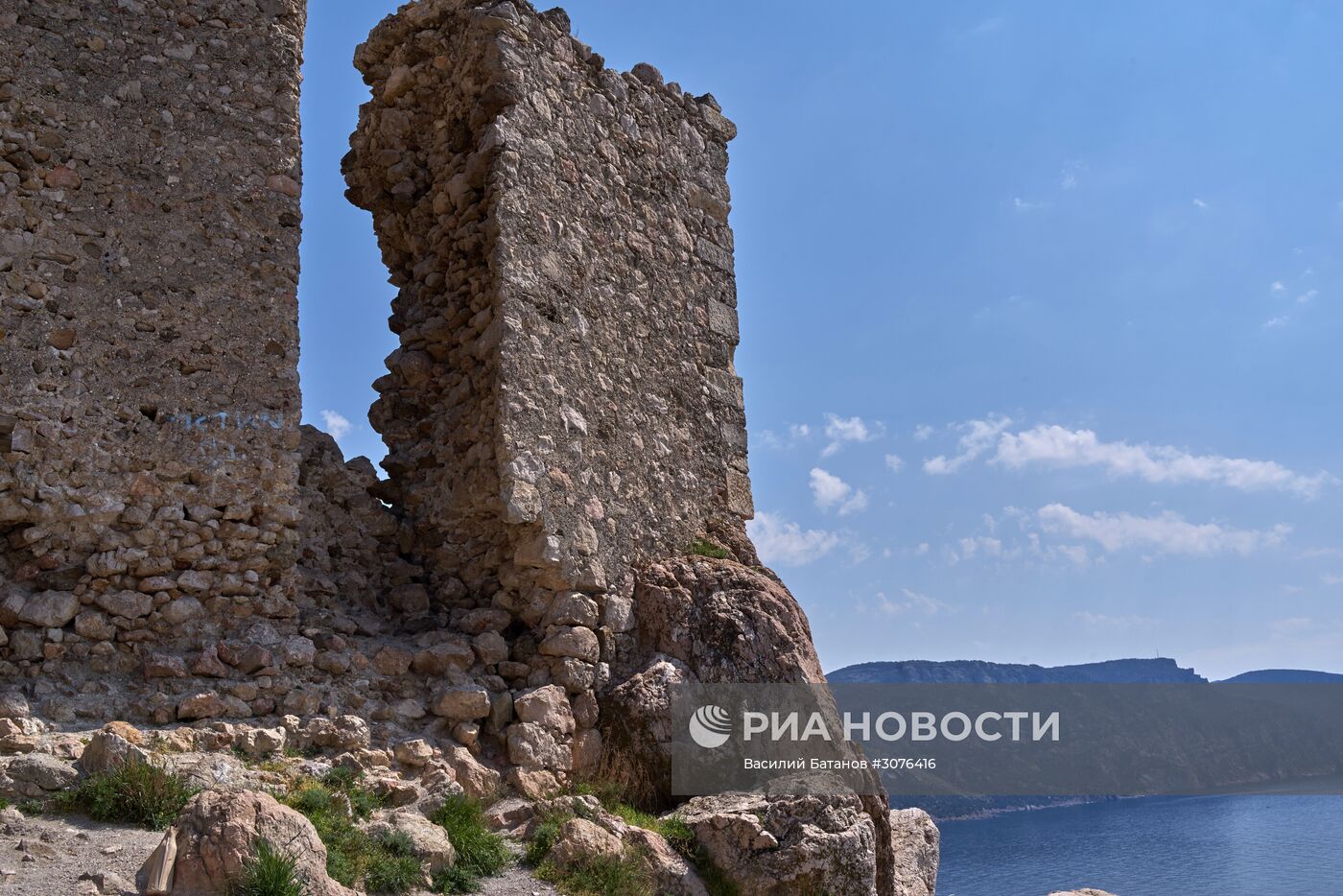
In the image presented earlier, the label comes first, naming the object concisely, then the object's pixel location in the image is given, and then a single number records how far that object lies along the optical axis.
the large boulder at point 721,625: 7.04
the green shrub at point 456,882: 4.96
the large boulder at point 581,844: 5.36
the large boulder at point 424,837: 4.99
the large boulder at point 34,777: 4.47
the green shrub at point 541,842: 5.45
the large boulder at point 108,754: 4.60
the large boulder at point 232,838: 4.04
